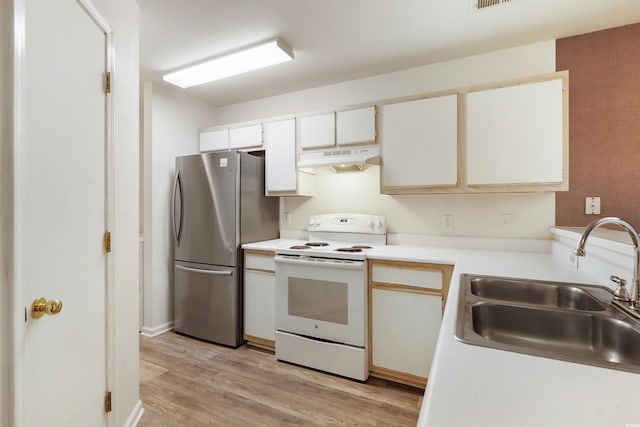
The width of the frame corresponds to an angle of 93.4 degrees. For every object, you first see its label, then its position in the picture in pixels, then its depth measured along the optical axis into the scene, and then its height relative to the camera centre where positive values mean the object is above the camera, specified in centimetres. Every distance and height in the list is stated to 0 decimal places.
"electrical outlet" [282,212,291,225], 335 -6
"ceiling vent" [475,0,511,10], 184 +129
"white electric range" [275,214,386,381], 225 -75
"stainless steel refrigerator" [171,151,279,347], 278 -21
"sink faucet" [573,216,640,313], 95 -14
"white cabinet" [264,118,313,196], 293 +50
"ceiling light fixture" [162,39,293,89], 237 +127
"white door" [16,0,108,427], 101 -1
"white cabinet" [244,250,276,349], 269 -78
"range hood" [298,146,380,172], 252 +48
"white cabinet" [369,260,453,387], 207 -74
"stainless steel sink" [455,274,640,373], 85 -36
